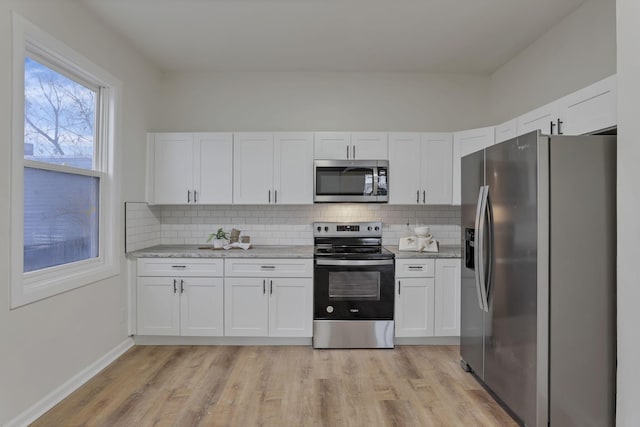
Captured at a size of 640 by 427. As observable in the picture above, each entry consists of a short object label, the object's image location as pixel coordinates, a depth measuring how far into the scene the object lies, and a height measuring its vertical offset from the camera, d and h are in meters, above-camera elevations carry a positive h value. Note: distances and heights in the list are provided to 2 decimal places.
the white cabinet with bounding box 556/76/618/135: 2.02 +0.62
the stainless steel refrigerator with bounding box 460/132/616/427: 2.01 -0.32
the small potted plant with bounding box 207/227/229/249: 3.83 -0.23
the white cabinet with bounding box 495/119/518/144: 3.07 +0.72
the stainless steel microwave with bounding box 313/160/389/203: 3.78 +0.35
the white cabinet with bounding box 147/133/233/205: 3.85 +0.47
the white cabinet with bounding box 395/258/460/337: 3.53 -0.74
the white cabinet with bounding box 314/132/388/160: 3.82 +0.70
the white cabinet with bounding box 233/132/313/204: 3.84 +0.52
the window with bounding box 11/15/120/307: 2.22 +0.30
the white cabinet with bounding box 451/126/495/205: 3.52 +0.70
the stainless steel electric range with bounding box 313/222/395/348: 3.48 -0.76
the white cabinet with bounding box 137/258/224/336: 3.51 -0.76
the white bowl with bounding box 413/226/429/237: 3.82 -0.14
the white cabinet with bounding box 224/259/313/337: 3.52 -0.81
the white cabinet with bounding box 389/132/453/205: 3.82 +0.50
